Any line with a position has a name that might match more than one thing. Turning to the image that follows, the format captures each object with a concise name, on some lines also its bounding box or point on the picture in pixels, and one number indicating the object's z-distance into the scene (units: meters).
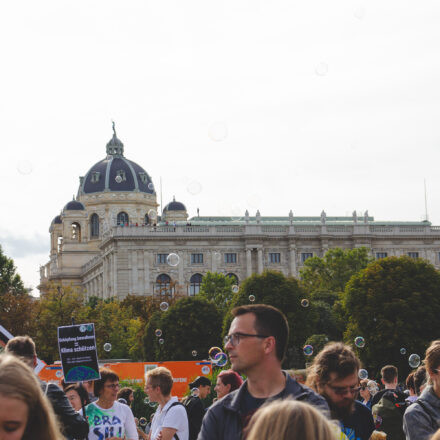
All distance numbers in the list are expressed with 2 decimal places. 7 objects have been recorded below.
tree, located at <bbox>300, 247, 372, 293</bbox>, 83.06
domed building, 102.12
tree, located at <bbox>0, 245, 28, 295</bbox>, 80.94
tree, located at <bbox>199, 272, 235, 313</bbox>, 83.23
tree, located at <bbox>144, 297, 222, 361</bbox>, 63.56
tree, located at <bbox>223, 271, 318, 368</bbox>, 58.73
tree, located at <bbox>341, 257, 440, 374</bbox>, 49.16
